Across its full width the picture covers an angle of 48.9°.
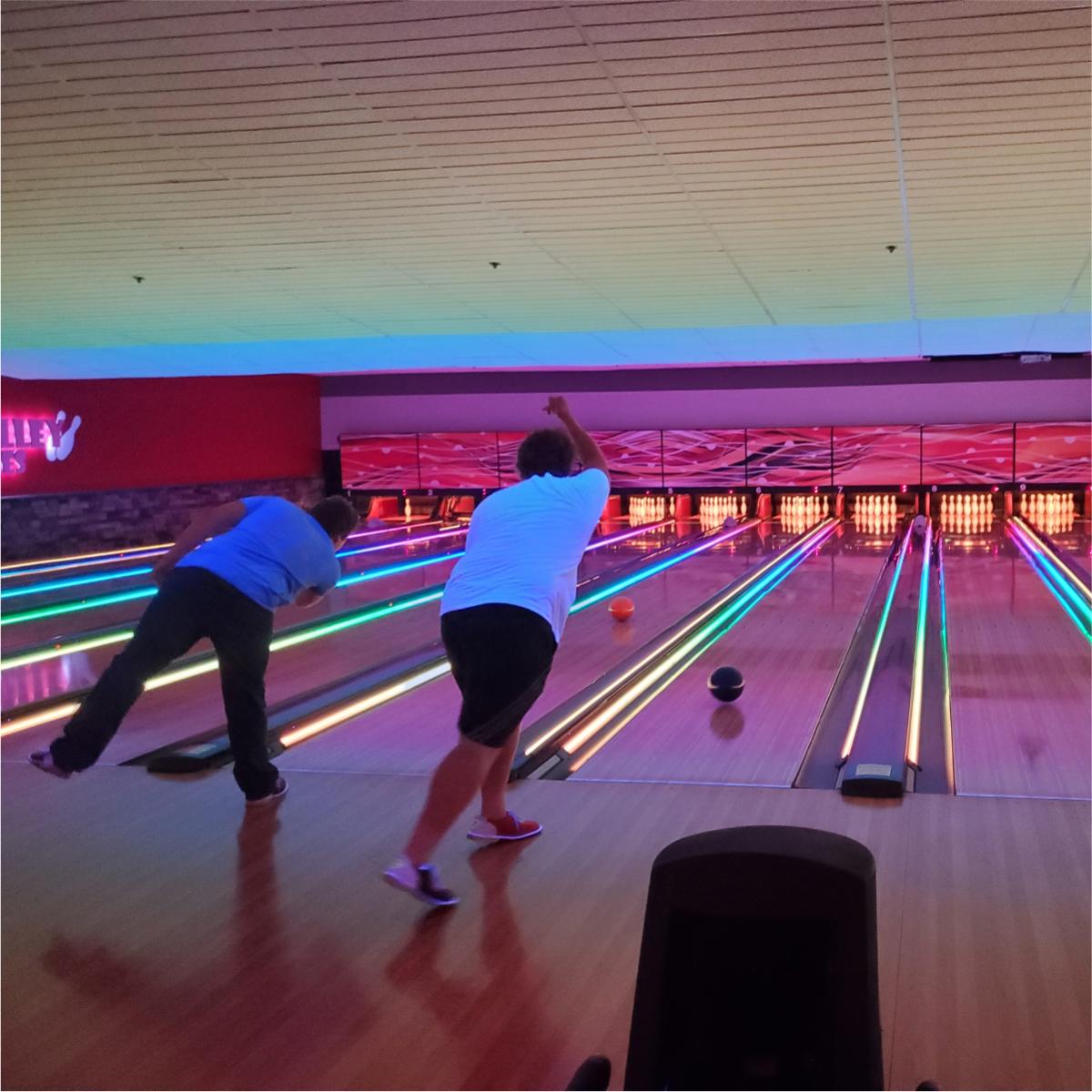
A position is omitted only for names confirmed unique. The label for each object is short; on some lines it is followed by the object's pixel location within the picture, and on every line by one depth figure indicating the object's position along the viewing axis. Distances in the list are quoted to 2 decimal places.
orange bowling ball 6.75
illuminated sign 10.16
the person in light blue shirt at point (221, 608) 3.05
